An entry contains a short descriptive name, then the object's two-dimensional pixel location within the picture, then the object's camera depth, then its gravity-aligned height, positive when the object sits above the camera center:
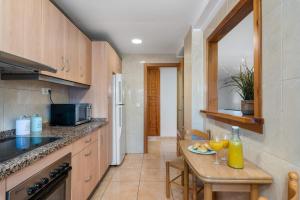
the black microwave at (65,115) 2.41 -0.18
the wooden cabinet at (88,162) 1.85 -0.72
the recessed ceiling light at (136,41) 3.47 +1.09
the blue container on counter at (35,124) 2.00 -0.24
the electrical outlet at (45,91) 2.36 +0.12
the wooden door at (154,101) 6.24 -0.02
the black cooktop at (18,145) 1.16 -0.32
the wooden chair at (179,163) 2.29 -0.77
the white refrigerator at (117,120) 3.49 -0.35
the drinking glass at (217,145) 1.38 -0.32
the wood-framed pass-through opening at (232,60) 2.80 +0.61
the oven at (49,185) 1.06 -0.54
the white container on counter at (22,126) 1.82 -0.24
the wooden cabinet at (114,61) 3.28 +0.73
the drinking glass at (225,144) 1.42 -0.32
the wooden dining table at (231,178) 1.09 -0.44
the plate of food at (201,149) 1.60 -0.42
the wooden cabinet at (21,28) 1.26 +0.53
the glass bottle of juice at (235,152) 1.23 -0.33
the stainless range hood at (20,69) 1.31 +0.26
